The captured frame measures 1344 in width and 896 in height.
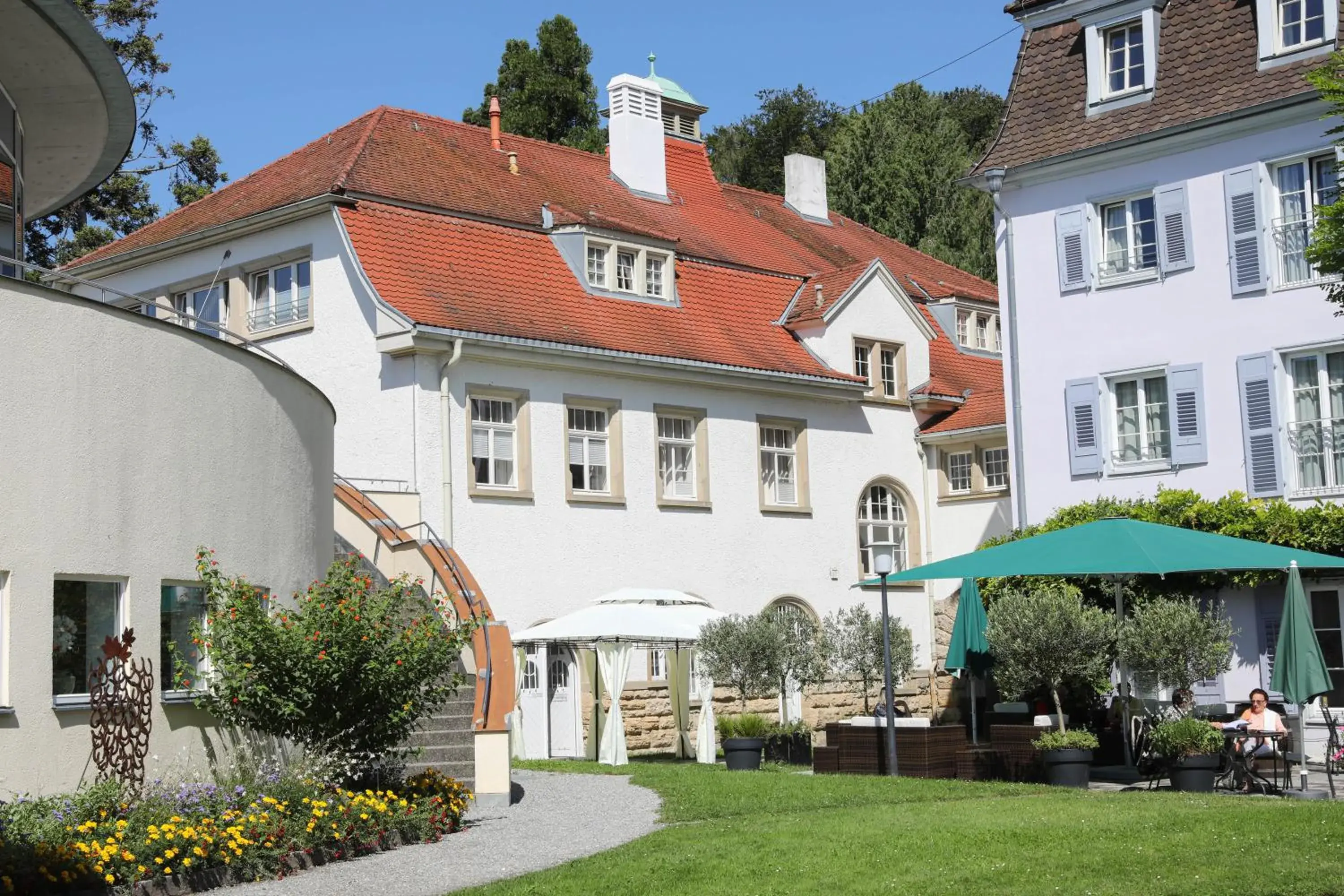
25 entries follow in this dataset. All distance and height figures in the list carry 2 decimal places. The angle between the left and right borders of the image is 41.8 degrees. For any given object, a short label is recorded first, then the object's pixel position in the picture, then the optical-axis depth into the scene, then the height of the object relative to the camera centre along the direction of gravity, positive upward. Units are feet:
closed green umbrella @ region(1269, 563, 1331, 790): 53.47 -0.85
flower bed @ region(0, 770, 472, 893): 35.40 -3.76
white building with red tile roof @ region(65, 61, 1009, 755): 85.30 +15.38
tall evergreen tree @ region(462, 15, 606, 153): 166.91 +53.97
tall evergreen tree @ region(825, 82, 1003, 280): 156.66 +41.24
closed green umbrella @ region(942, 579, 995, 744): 69.92 +0.13
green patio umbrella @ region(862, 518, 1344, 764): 55.88 +2.64
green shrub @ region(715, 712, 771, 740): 73.10 -3.22
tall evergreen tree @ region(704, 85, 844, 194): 185.47 +54.11
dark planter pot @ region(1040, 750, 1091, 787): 57.00 -4.17
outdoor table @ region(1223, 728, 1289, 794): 54.49 -3.83
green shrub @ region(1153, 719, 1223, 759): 54.39 -3.26
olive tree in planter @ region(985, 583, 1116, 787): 59.88 -0.16
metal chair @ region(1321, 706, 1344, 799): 53.26 -3.84
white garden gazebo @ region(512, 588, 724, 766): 77.05 +0.85
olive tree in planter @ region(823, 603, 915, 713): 79.30 -0.04
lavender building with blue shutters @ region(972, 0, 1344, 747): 75.92 +17.06
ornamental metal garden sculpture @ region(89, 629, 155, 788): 40.98 -1.01
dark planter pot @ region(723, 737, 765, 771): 68.95 -4.05
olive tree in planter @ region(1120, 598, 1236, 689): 58.85 -0.39
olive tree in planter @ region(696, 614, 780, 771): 75.87 -0.31
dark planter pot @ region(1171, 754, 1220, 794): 54.03 -4.27
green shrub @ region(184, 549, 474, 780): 44.96 -0.02
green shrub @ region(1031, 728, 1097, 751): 57.57 -3.36
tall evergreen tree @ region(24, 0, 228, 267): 136.26 +38.67
